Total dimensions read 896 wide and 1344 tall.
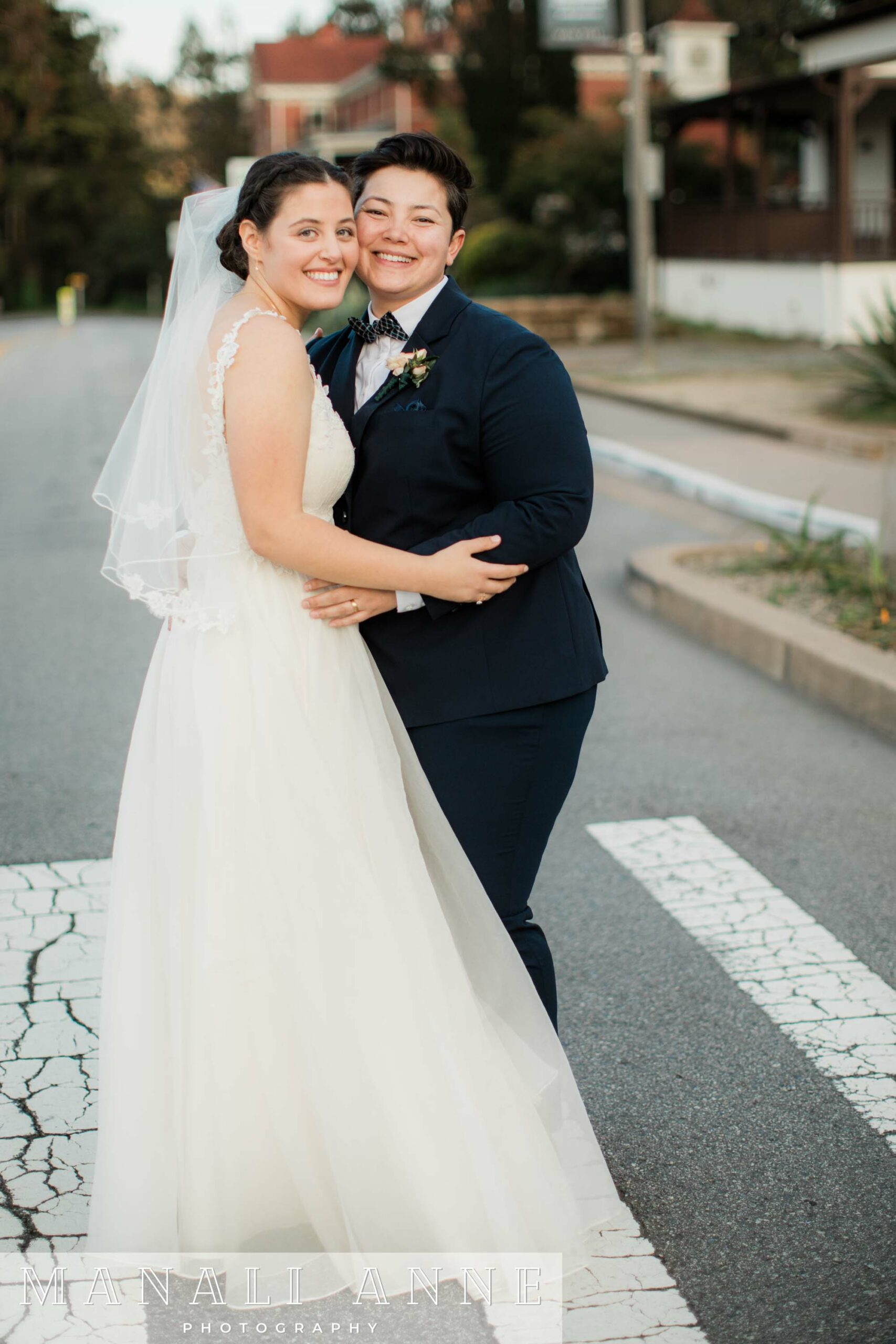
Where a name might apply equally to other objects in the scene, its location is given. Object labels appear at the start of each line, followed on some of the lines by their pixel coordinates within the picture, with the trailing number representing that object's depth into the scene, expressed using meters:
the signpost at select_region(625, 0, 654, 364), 20.16
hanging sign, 21.70
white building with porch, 24.22
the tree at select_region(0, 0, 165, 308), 71.44
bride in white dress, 2.66
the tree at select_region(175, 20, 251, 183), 88.81
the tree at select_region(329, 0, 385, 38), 71.50
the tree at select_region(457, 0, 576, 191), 38.16
